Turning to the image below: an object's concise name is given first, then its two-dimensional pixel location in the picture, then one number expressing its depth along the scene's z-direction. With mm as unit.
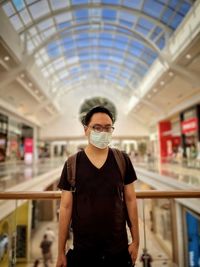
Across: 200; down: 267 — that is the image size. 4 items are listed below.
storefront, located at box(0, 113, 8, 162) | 18656
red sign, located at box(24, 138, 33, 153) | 27242
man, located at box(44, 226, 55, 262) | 8986
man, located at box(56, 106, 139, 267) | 1413
